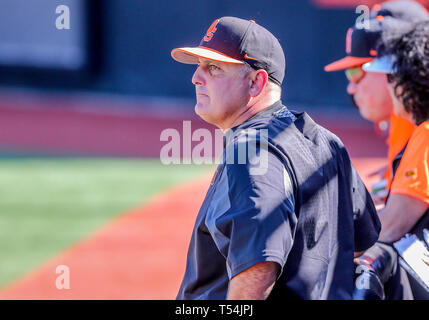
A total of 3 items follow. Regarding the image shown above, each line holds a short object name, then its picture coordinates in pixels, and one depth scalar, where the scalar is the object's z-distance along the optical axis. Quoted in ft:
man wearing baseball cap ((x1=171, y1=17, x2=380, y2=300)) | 12.21
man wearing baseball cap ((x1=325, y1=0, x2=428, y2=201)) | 20.59
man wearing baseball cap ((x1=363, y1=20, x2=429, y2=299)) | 17.40
